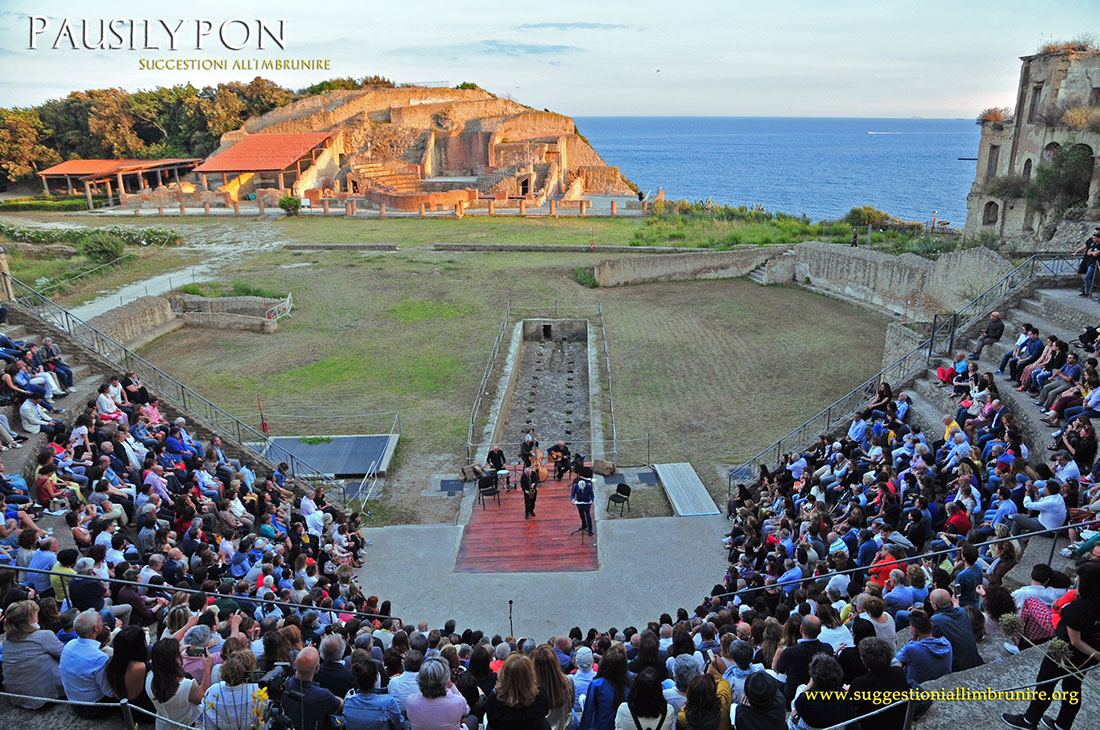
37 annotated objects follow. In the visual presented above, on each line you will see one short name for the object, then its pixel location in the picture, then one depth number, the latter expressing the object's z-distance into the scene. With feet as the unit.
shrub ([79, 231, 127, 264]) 108.17
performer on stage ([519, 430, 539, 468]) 47.44
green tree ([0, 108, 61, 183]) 190.26
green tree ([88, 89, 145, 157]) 204.03
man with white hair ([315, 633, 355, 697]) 19.11
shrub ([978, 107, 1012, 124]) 106.22
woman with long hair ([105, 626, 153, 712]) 18.13
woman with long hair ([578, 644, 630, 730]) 18.71
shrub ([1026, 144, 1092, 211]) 82.17
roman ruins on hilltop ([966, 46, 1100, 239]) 91.30
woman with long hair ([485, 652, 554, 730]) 17.10
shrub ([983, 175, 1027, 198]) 96.34
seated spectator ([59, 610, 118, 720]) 18.44
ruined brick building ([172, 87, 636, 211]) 173.99
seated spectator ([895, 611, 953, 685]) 18.81
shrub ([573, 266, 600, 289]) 104.53
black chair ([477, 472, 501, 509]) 44.73
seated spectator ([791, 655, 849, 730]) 16.60
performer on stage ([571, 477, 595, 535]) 40.01
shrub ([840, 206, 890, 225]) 143.20
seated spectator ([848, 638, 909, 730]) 16.58
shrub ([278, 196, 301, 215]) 156.87
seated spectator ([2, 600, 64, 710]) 18.67
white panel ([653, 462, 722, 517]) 43.65
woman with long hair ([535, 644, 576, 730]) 18.17
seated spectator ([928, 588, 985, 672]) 19.51
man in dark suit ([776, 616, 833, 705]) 19.19
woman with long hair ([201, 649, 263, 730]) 17.49
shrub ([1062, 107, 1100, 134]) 81.15
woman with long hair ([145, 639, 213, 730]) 17.58
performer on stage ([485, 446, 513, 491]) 47.66
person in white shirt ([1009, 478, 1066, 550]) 26.23
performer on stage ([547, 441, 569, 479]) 48.32
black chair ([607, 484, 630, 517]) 43.04
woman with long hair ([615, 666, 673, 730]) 17.99
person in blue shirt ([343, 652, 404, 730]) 17.78
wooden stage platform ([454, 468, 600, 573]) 38.63
